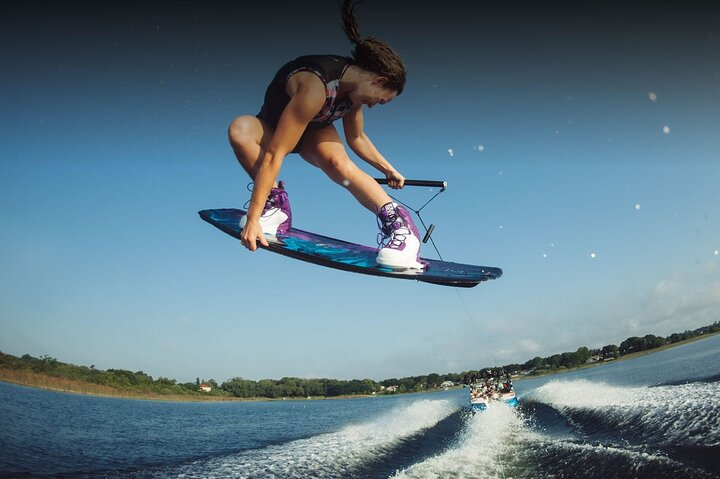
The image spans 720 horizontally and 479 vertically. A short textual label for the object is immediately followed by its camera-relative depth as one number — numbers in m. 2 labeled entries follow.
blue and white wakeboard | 3.10
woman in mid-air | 2.28
